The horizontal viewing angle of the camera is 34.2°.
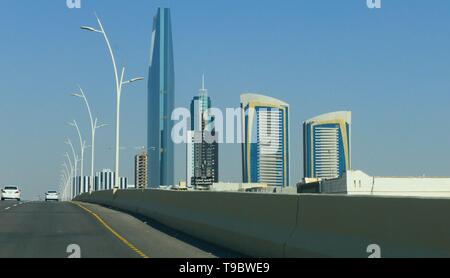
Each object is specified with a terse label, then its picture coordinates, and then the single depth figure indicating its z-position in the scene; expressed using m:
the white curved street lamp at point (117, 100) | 44.06
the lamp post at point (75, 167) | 113.05
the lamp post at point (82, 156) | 87.97
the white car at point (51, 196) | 89.06
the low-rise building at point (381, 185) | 130.25
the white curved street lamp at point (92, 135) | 66.38
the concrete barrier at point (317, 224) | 10.03
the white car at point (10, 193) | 73.81
